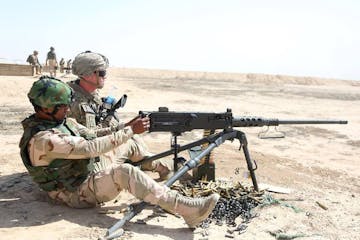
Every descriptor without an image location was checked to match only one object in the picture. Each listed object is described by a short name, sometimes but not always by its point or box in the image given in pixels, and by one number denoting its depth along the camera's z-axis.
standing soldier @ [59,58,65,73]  31.77
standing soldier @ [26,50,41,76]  23.94
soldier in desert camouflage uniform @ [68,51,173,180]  5.53
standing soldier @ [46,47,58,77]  25.94
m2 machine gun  5.16
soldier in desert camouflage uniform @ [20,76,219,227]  4.13
